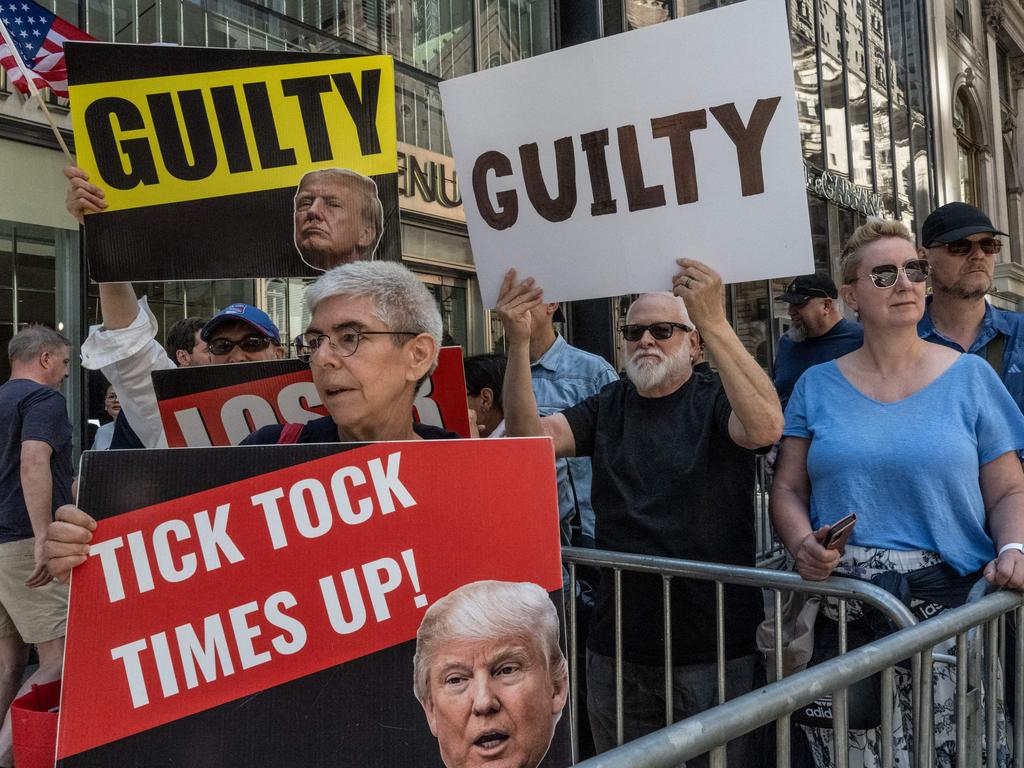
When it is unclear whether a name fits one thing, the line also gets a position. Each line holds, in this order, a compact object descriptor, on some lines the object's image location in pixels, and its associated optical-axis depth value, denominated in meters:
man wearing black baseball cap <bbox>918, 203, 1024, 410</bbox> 2.95
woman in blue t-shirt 2.33
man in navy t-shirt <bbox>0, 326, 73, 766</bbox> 4.22
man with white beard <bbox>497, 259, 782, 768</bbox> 2.57
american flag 3.52
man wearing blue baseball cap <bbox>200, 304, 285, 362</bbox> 3.06
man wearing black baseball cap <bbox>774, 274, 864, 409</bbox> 4.64
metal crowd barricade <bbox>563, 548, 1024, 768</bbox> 1.12
